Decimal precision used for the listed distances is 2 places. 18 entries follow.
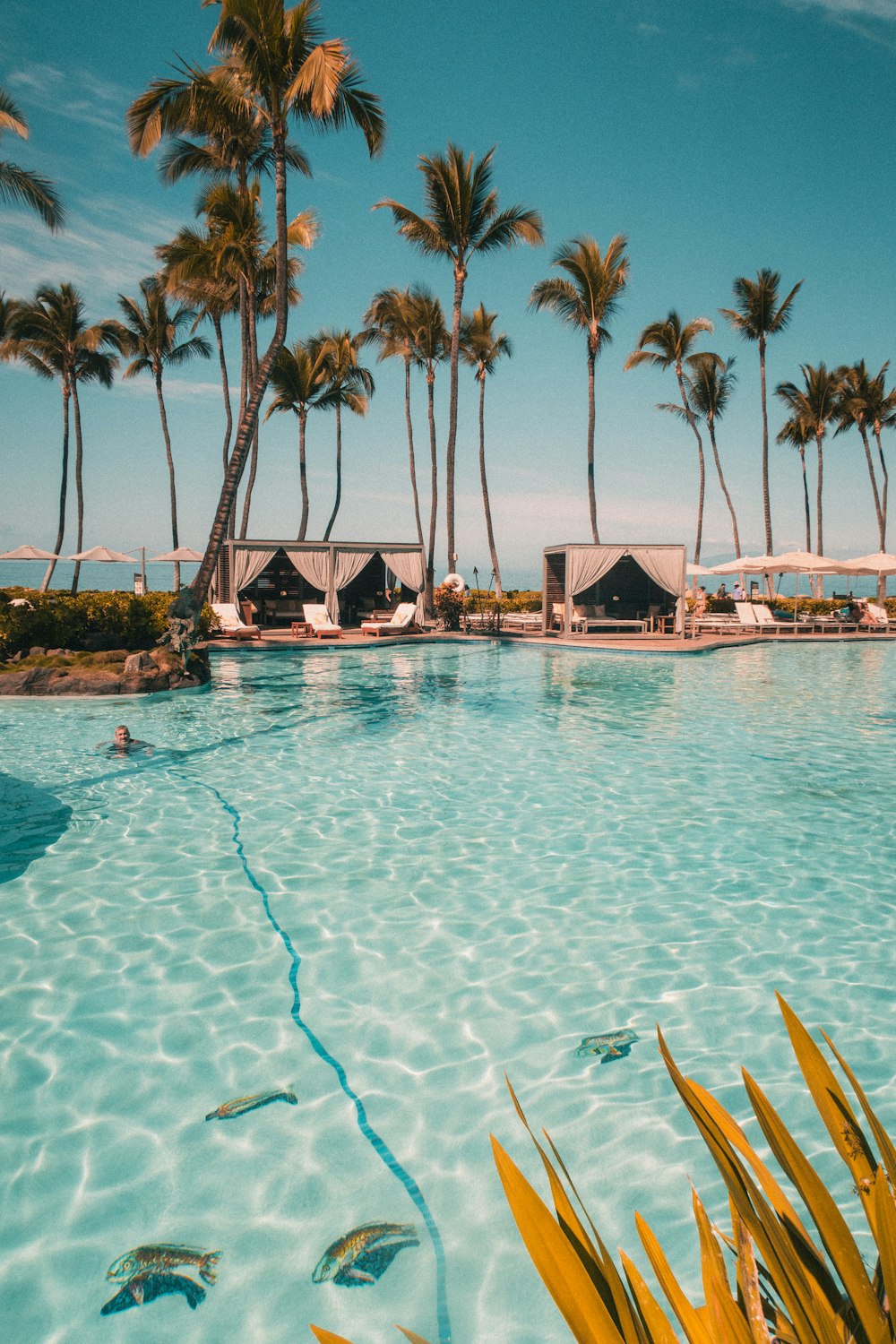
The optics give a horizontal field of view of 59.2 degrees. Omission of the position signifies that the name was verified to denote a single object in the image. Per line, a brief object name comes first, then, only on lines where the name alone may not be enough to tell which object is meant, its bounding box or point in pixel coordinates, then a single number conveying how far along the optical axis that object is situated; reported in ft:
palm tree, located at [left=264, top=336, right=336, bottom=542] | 96.02
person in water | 29.01
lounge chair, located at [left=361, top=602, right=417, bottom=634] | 70.79
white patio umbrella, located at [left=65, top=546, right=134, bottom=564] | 87.71
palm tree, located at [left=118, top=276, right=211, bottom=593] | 102.27
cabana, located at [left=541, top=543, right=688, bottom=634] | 71.51
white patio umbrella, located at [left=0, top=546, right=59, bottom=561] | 85.80
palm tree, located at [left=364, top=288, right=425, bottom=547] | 94.02
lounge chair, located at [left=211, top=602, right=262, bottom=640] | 66.49
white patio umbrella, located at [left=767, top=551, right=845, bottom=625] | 82.28
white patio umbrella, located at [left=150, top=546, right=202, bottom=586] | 83.95
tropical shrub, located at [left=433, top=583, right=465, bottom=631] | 77.05
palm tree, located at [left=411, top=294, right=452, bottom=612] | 94.73
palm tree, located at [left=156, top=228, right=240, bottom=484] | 62.54
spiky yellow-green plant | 2.45
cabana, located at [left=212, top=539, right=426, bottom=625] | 72.69
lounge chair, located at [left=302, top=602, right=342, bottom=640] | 68.03
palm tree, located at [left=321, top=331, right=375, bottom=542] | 103.77
